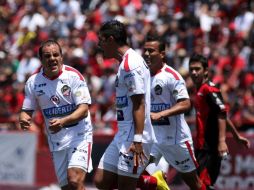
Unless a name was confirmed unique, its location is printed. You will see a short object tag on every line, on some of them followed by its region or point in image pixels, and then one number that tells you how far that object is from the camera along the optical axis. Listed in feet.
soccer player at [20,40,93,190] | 65.05
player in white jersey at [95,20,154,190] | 57.93
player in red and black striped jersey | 74.08
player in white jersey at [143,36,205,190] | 70.69
